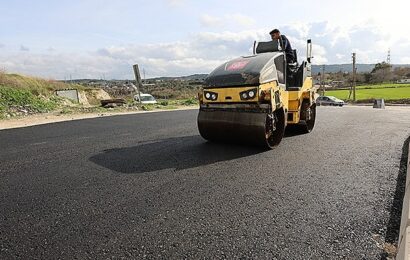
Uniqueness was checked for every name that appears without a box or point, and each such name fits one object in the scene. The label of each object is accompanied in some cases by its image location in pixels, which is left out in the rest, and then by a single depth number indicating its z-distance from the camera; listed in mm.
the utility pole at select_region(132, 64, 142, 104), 16197
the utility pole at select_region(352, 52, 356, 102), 50562
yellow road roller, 5141
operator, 6568
